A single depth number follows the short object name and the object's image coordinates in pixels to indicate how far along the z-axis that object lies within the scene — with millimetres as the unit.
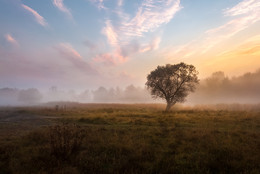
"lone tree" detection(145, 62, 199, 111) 30203
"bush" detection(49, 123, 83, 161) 6020
